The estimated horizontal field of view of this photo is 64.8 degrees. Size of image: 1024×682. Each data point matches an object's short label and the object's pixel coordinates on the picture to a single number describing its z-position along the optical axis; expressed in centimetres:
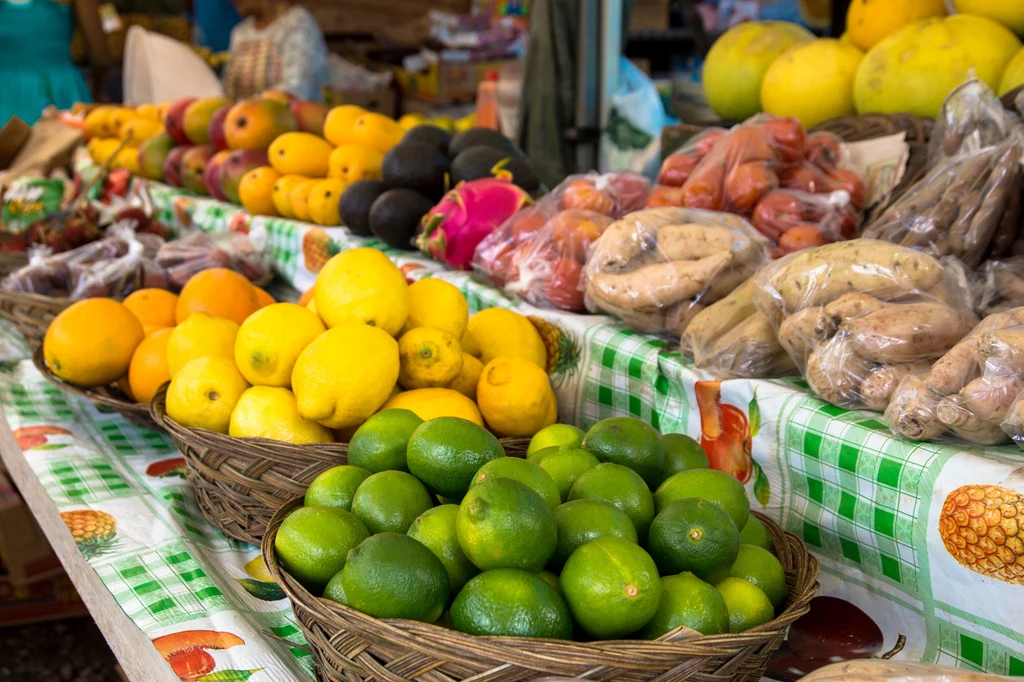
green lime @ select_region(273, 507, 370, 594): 78
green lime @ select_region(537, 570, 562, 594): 74
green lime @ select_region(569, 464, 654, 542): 83
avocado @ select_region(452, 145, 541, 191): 202
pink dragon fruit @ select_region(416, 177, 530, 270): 181
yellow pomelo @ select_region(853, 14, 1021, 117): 168
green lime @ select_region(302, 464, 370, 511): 90
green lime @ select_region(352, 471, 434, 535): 84
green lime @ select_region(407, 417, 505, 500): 87
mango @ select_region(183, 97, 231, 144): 310
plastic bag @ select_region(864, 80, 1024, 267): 124
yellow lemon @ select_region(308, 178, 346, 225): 235
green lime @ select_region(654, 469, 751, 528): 84
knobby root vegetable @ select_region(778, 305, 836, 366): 104
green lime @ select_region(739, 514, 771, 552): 87
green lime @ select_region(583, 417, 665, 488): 93
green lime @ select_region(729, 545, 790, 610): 79
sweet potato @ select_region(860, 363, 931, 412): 97
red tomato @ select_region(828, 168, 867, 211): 160
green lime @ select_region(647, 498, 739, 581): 75
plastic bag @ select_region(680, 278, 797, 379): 114
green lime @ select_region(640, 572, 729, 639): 70
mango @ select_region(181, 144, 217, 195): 299
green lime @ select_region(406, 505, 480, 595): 77
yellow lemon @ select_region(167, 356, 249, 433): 119
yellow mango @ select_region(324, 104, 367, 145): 260
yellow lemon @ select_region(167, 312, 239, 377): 132
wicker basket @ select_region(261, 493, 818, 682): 65
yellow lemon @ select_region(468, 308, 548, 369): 138
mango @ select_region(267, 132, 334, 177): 254
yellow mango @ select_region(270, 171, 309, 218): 246
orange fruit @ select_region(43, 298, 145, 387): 148
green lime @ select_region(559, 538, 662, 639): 68
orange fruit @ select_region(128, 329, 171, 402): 148
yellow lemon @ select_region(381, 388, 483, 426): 113
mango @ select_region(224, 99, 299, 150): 278
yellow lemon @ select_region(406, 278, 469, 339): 130
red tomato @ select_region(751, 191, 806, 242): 150
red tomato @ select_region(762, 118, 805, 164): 162
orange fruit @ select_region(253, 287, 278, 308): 176
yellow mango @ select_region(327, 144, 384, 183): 240
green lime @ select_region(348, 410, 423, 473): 96
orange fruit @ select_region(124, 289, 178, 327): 170
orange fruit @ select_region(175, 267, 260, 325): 165
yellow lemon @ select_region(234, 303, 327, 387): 116
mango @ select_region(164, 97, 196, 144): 321
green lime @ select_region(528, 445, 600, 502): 90
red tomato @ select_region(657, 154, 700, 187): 174
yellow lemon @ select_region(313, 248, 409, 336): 120
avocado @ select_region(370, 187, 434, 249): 201
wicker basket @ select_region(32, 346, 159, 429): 145
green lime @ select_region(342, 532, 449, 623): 69
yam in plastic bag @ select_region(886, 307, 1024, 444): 85
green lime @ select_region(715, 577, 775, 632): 74
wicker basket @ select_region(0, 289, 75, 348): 180
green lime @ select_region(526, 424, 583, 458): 101
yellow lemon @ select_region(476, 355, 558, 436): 119
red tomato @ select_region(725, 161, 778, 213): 156
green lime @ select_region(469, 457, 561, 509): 80
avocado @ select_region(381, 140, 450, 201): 211
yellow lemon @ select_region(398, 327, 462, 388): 119
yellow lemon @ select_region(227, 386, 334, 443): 112
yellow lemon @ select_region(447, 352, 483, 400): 128
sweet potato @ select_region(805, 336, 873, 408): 100
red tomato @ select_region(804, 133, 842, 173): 166
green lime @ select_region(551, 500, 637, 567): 76
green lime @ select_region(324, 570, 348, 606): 75
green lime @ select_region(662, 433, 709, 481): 97
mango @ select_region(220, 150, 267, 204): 270
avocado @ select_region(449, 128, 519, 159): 218
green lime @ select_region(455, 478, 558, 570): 70
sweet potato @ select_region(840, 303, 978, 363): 98
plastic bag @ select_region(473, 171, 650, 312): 152
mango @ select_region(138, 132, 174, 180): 330
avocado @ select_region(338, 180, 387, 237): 212
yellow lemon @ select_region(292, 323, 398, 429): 107
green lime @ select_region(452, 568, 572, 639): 67
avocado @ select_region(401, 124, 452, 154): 223
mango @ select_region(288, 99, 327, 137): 288
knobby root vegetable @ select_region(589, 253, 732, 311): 129
